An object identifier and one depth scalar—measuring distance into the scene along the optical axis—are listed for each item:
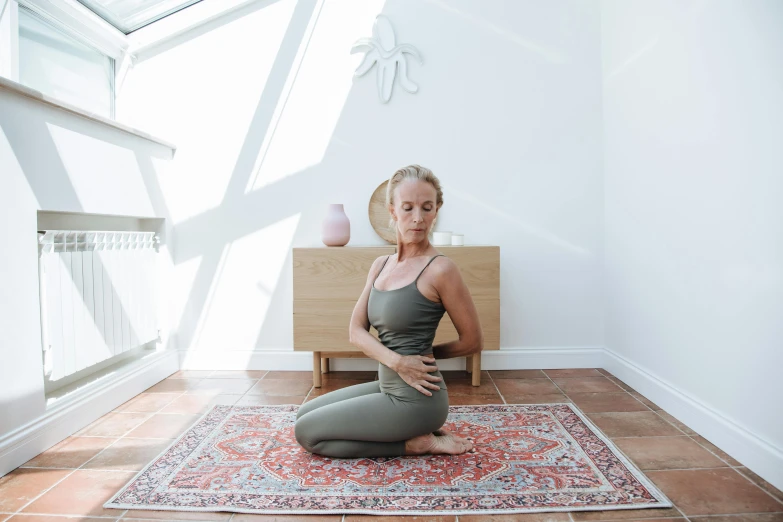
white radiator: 2.42
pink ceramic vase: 3.27
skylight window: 3.22
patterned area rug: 1.76
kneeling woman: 1.96
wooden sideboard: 3.17
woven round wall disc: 3.51
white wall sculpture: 3.51
